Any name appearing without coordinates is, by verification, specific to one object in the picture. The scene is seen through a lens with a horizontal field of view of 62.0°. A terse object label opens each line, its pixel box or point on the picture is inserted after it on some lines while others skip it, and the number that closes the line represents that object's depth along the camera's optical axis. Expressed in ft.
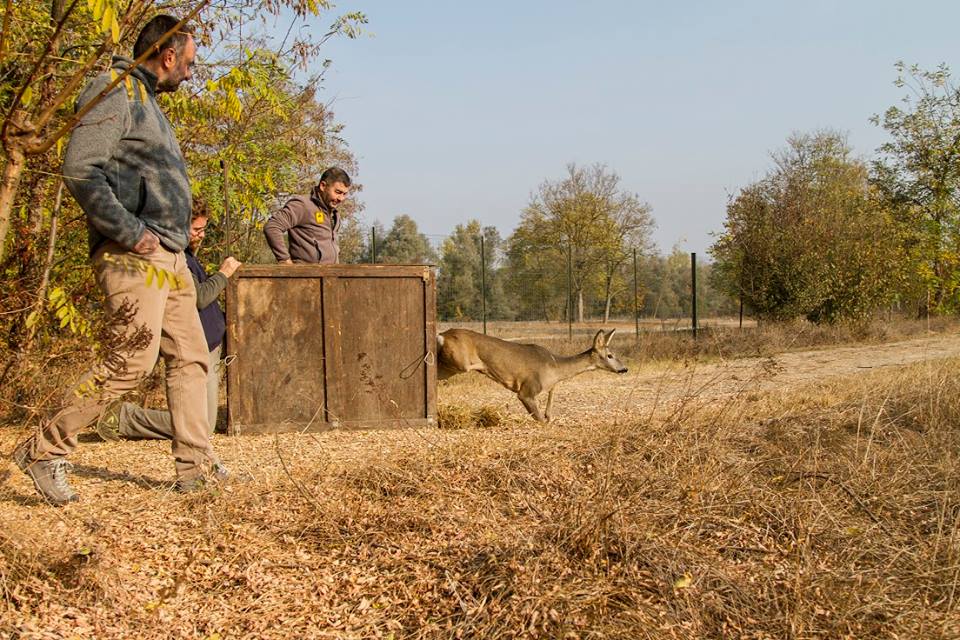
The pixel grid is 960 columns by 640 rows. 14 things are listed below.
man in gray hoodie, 12.26
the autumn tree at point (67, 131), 9.93
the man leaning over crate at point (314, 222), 23.34
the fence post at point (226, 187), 22.86
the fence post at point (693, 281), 60.44
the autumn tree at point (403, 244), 160.66
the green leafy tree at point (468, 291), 73.20
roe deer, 27.86
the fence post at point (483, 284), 59.72
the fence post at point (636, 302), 63.98
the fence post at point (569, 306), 64.64
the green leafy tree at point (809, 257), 66.03
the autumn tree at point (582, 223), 144.71
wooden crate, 21.84
